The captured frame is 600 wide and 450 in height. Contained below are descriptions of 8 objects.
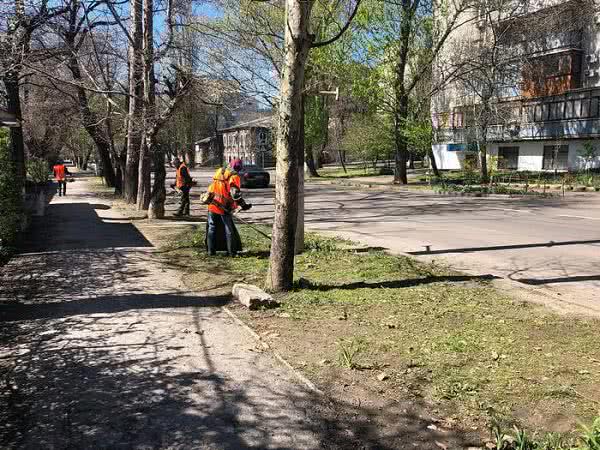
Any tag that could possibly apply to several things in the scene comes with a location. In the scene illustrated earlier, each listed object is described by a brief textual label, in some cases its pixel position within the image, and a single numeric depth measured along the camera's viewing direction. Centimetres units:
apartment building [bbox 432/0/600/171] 3116
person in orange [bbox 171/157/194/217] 1603
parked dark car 3344
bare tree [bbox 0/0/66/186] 1127
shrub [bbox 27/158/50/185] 2431
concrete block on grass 614
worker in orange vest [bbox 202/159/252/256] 891
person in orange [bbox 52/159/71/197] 2780
